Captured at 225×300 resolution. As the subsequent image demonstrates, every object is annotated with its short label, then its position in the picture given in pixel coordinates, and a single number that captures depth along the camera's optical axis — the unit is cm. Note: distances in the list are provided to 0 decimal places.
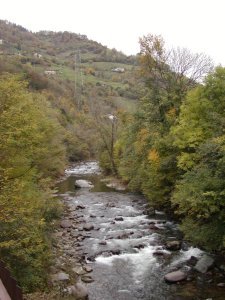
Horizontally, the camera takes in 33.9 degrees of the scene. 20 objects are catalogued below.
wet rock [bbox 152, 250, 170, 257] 2303
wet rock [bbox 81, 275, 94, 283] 1945
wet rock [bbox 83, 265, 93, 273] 2085
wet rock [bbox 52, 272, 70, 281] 1894
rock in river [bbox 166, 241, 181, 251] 2389
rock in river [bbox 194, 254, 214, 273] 2025
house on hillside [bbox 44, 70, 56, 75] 14868
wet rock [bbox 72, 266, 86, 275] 2048
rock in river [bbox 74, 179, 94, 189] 5062
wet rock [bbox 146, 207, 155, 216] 3336
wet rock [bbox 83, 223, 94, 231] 2931
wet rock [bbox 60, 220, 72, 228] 3031
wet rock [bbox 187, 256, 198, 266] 2127
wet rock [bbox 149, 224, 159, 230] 2862
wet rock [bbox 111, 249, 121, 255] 2360
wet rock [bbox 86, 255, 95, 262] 2274
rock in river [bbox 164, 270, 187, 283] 1911
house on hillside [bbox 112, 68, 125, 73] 19500
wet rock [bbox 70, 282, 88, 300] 1695
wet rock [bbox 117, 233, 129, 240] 2664
